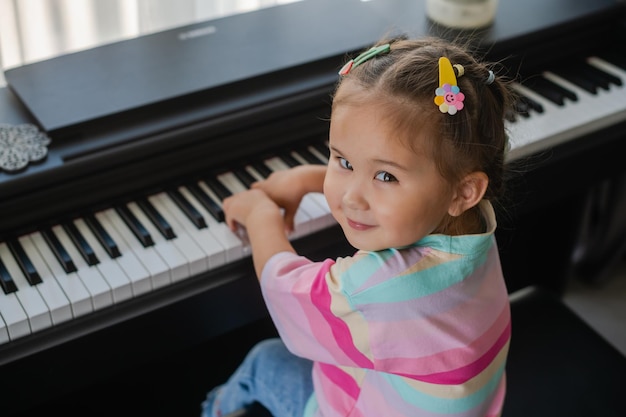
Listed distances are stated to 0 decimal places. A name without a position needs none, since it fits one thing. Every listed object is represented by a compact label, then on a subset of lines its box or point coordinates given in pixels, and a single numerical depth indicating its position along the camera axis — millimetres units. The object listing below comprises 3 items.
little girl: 1043
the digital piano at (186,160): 1358
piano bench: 1444
